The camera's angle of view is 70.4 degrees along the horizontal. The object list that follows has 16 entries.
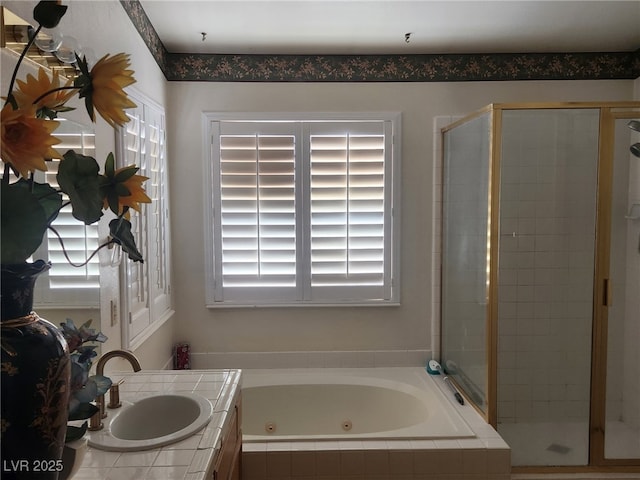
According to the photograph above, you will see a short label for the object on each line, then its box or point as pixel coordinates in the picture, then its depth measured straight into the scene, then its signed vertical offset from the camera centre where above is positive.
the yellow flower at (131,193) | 0.75 +0.05
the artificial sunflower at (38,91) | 0.70 +0.21
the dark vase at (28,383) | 0.70 -0.25
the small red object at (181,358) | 2.81 -0.83
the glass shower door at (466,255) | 2.32 -0.18
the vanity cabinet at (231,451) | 1.35 -0.77
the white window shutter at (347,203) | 2.82 +0.13
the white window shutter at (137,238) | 2.05 -0.07
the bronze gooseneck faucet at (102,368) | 1.28 -0.45
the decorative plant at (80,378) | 0.86 -0.29
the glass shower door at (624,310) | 2.37 -0.47
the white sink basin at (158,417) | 1.36 -0.62
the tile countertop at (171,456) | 1.08 -0.60
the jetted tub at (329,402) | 2.68 -1.07
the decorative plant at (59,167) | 0.62 +0.09
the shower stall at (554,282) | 2.31 -0.32
